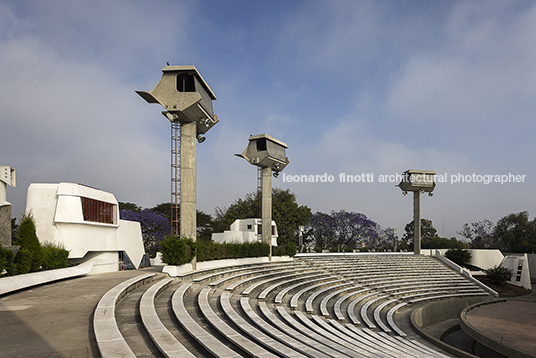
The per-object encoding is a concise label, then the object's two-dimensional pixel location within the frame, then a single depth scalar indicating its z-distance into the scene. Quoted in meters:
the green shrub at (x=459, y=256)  35.62
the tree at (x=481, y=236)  59.24
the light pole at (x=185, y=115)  18.17
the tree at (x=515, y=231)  49.81
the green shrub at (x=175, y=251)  16.85
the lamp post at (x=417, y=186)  38.09
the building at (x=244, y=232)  35.47
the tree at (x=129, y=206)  51.03
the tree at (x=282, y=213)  48.66
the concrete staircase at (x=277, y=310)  6.83
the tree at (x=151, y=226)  41.53
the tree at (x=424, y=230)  83.69
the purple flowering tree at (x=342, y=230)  57.72
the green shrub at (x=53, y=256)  14.81
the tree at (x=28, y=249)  13.27
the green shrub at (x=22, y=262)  13.16
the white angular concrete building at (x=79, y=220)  17.45
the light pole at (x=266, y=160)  27.20
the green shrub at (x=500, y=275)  30.84
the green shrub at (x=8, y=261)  11.76
